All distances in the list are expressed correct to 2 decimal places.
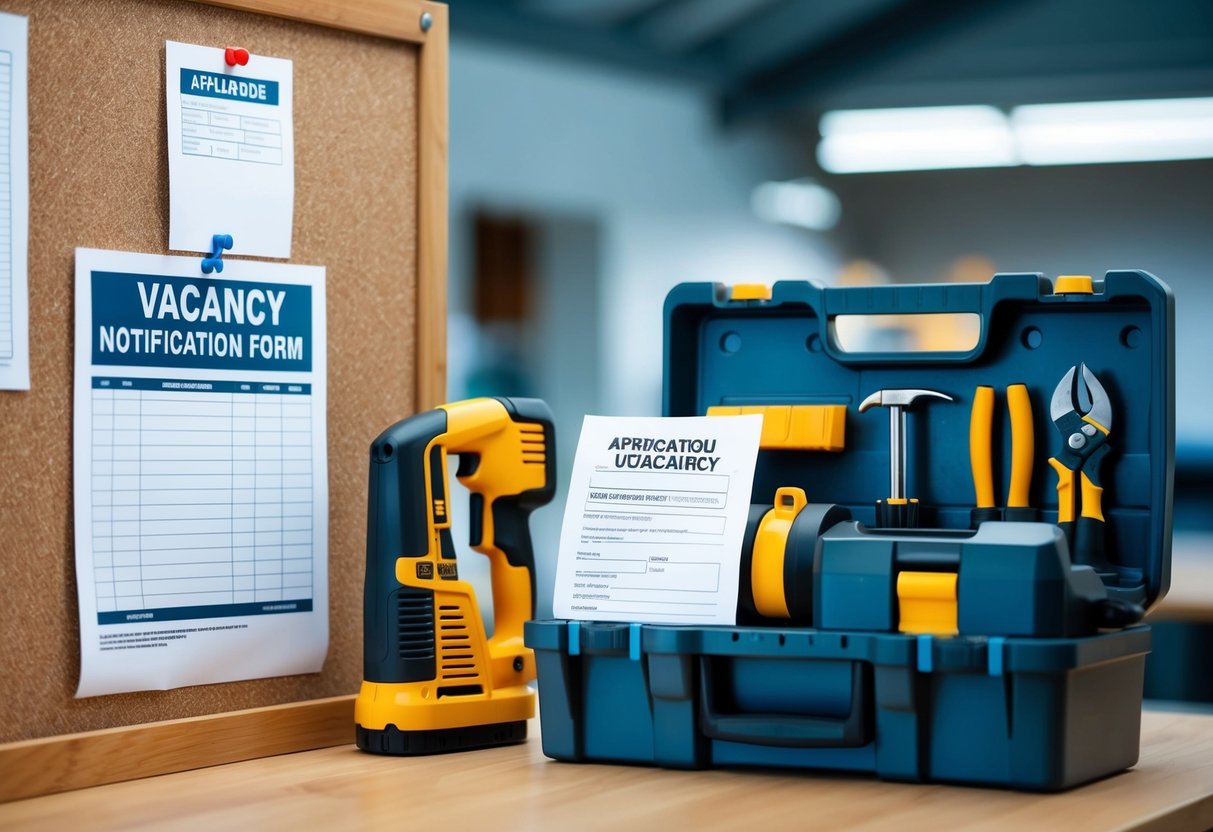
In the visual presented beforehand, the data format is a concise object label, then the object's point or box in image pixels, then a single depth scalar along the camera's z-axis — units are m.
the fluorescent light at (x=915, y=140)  6.58
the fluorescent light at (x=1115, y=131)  6.17
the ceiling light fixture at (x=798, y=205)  6.98
